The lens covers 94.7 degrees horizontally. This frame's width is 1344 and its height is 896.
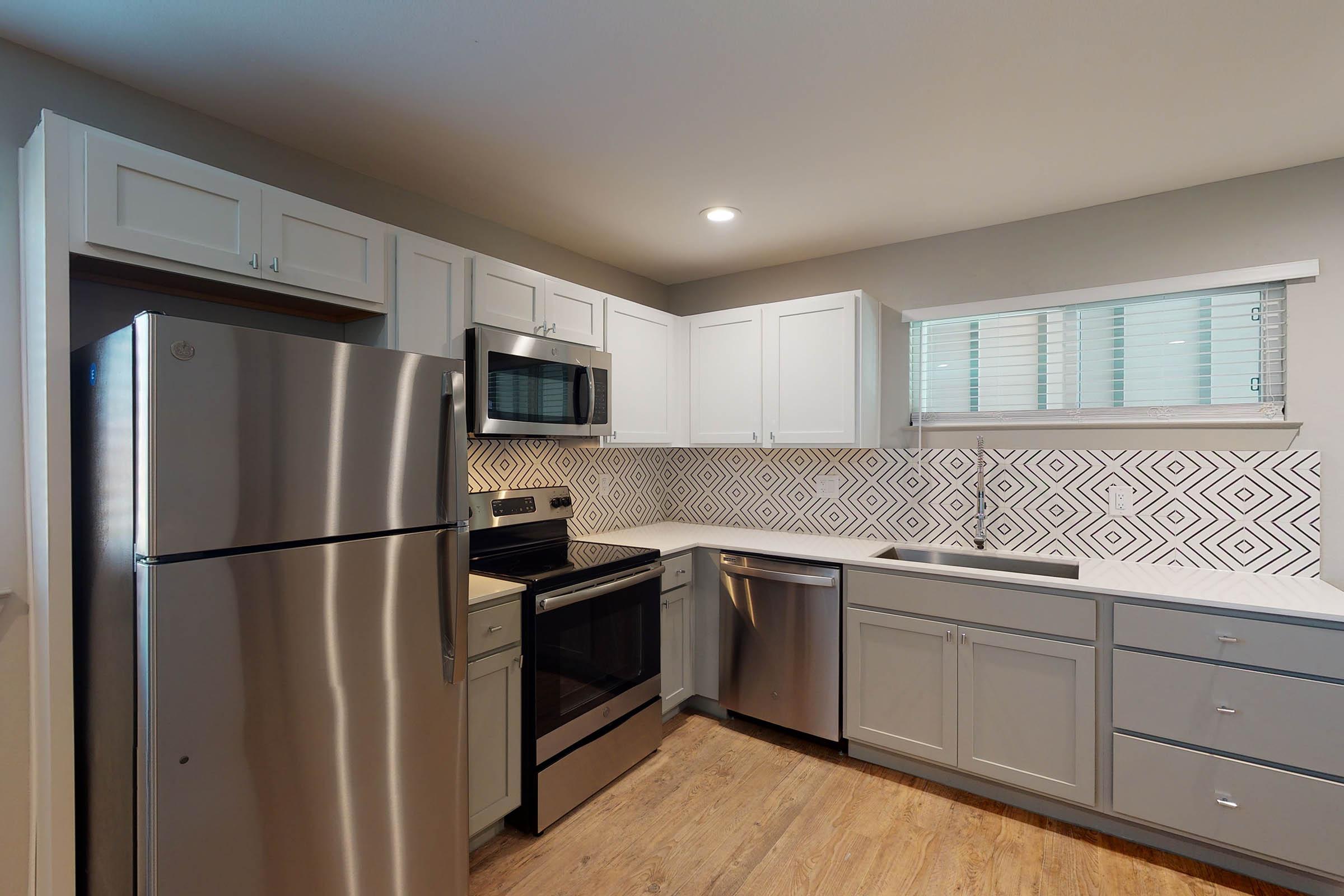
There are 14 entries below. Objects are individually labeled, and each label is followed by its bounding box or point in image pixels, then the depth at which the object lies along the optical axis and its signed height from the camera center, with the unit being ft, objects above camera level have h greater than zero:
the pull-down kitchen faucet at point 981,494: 9.66 -0.82
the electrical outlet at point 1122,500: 8.74 -0.82
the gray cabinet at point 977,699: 7.50 -3.39
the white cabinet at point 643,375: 10.42 +1.22
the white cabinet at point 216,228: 4.96 +2.00
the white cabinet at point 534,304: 8.07 +1.99
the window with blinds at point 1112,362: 8.10 +1.19
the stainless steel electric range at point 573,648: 7.36 -2.71
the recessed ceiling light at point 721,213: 9.12 +3.42
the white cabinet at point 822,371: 9.98 +1.19
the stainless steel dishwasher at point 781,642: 9.20 -3.11
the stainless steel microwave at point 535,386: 7.82 +0.79
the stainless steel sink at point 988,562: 8.83 -1.83
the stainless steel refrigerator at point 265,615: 4.31 -1.36
